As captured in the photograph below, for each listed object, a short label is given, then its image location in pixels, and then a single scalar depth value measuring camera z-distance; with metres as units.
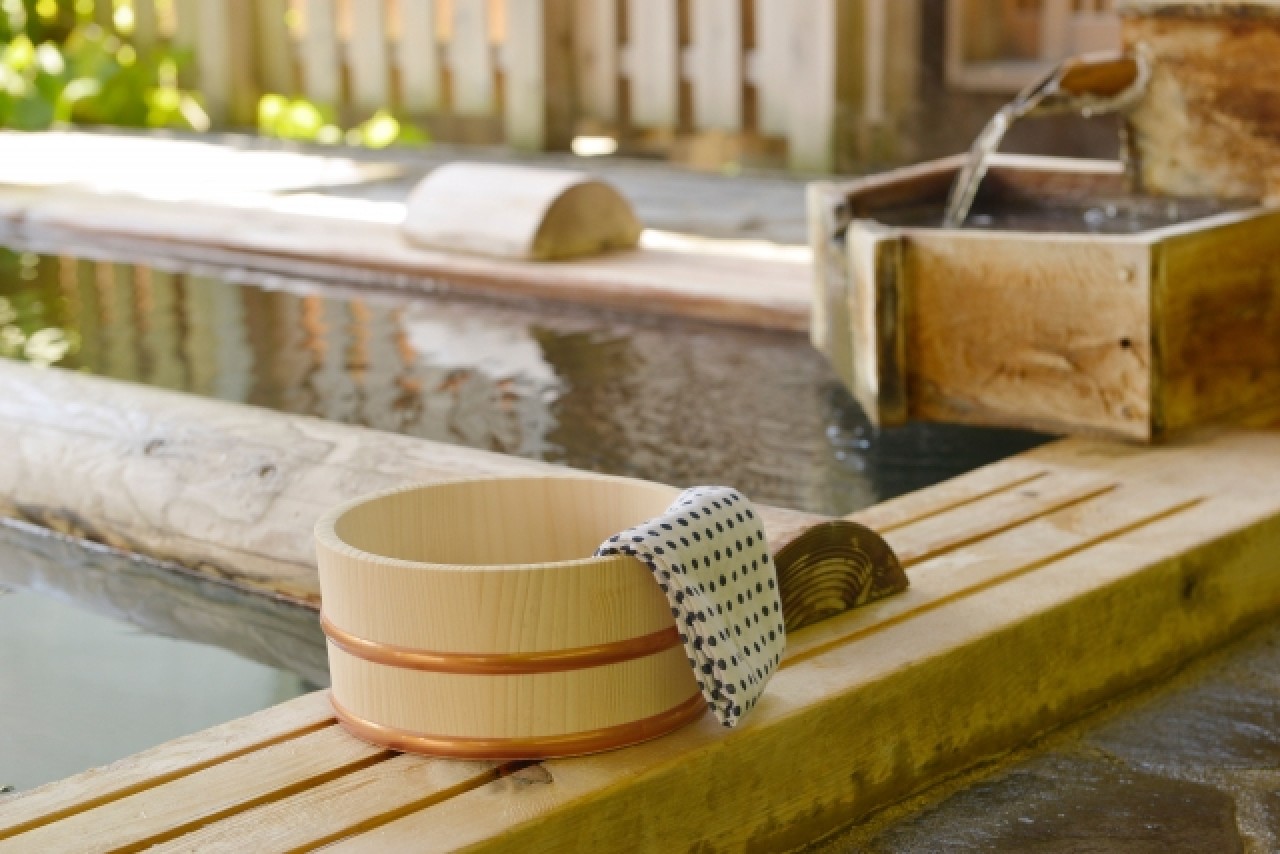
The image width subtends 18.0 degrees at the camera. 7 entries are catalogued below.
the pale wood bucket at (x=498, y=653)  2.58
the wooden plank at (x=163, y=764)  2.58
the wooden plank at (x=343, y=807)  2.54
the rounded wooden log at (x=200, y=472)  3.10
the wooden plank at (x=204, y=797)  2.54
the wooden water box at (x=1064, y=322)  3.26
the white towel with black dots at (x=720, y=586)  2.60
